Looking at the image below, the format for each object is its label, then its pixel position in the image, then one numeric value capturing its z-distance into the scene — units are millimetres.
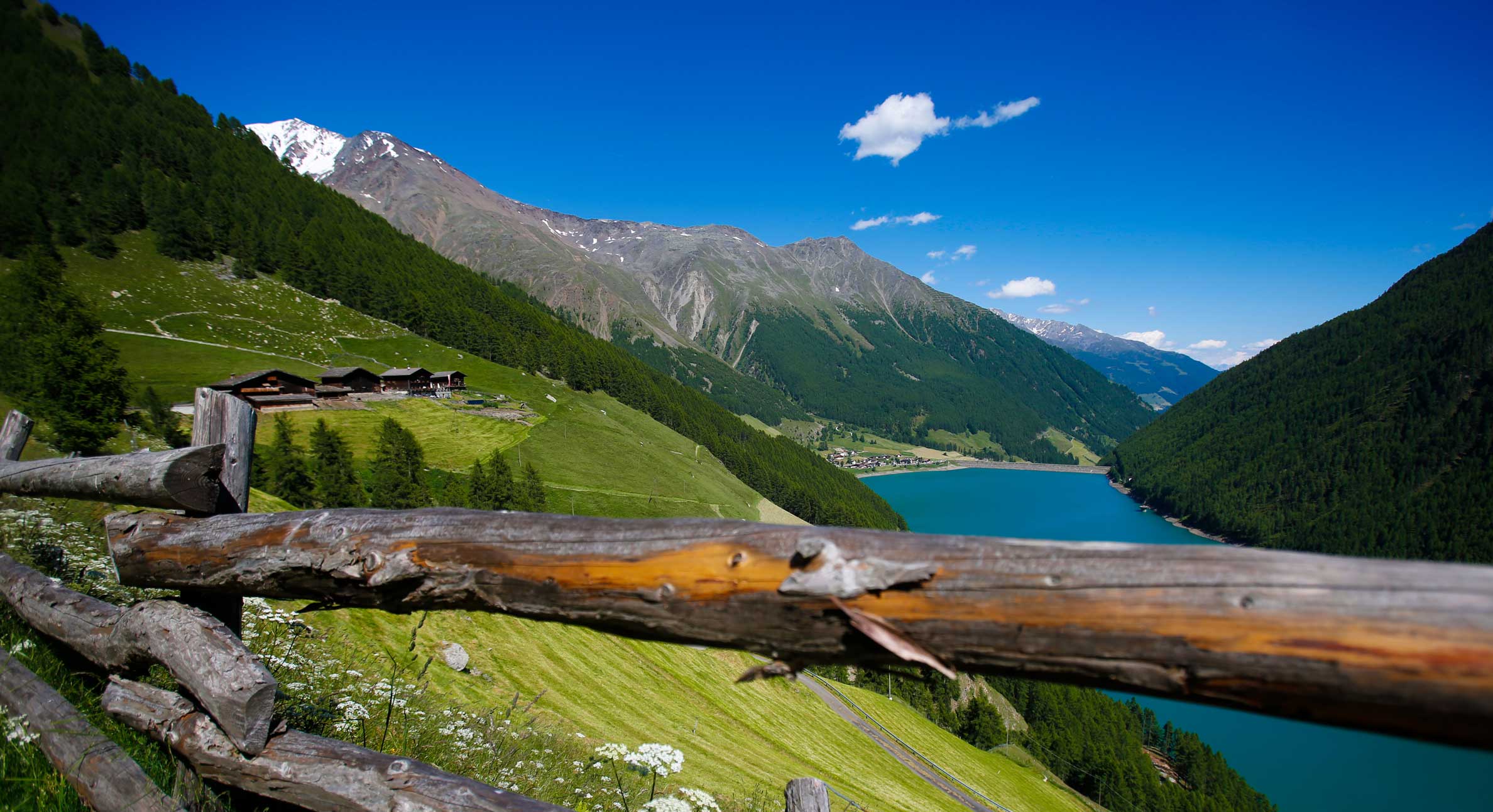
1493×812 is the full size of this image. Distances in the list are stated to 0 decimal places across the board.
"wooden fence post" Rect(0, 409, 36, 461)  6617
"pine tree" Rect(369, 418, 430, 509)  40125
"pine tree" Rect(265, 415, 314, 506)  36000
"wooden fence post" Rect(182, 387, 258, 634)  3826
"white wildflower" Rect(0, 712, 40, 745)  3625
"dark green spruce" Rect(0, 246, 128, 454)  22766
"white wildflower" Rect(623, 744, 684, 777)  5160
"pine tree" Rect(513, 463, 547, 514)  45438
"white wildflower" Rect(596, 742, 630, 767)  5407
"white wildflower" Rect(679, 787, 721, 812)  5625
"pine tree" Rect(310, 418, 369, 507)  37469
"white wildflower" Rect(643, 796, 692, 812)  4972
